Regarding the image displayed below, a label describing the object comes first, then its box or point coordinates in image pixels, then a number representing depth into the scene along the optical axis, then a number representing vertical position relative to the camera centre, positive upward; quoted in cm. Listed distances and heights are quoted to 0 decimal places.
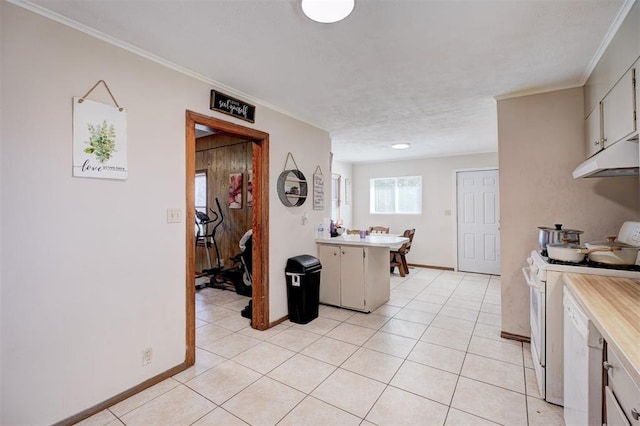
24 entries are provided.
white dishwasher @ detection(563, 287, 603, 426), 128 -74
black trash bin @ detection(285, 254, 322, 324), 333 -86
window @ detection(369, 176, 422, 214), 647 +42
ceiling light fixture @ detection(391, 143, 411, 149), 502 +118
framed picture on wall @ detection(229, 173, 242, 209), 469 +38
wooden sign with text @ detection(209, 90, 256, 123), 257 +100
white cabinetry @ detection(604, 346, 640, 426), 94 -64
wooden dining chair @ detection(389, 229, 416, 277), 549 -87
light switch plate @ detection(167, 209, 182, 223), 226 -1
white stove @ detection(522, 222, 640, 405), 187 -68
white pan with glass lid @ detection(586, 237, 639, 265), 181 -26
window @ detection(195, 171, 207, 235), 529 +40
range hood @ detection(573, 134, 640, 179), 165 +32
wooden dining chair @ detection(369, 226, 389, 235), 645 -37
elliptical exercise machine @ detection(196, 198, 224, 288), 470 -42
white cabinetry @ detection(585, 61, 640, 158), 161 +63
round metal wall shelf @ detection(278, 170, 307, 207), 336 +31
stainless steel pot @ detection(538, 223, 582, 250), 220 -18
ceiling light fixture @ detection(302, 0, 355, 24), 149 +107
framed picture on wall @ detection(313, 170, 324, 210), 395 +31
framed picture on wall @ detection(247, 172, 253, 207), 454 +36
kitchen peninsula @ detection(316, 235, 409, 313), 363 -74
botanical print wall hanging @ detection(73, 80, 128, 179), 178 +47
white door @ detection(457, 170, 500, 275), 558 -17
